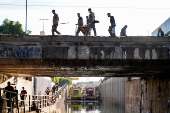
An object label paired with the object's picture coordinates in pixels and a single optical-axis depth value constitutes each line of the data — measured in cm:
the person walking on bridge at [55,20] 1904
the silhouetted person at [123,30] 2059
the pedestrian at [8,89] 1813
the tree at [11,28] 6104
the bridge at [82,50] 1681
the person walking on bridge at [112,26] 1922
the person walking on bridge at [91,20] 1954
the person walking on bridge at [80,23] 1946
